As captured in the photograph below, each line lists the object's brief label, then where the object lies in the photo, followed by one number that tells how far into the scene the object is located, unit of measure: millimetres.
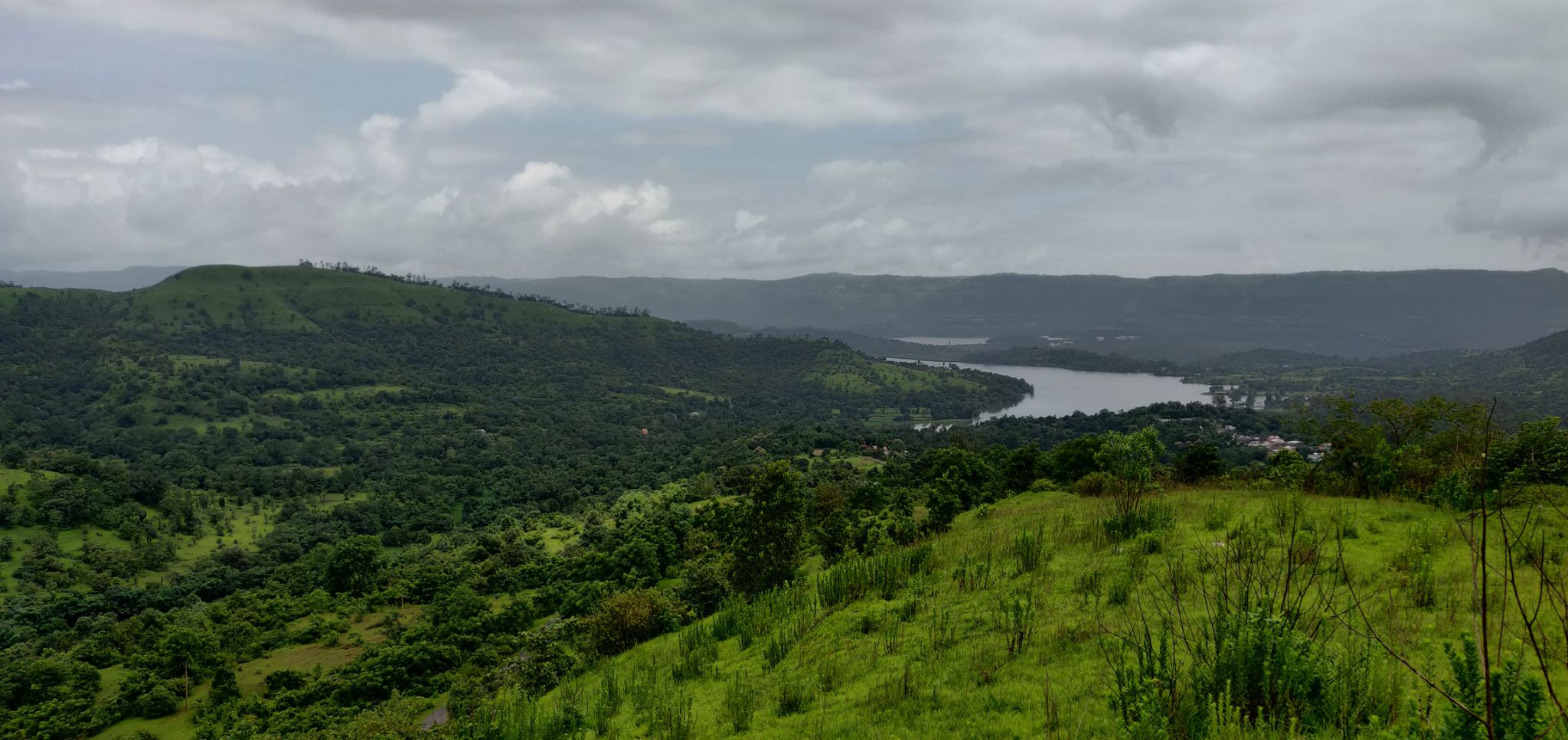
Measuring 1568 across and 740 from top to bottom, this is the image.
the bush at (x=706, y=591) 20375
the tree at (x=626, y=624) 17828
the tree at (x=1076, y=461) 31094
